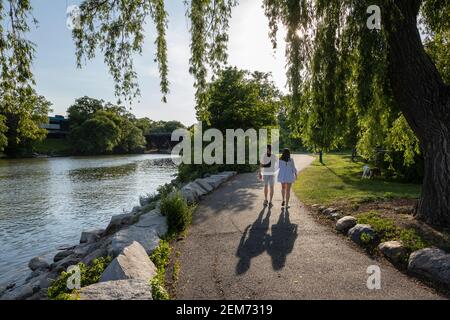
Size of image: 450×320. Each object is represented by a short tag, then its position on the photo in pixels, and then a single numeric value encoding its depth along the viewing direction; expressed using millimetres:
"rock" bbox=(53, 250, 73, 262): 9202
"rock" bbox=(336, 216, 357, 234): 7558
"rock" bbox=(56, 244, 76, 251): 10337
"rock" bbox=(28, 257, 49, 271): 8758
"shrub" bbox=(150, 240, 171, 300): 4480
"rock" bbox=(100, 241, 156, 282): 4696
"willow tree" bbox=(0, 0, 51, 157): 5145
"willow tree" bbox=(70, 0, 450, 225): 6520
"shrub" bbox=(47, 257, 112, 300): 4803
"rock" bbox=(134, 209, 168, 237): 7736
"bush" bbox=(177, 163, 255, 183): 18997
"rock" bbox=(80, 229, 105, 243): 10383
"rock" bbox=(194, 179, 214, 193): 13876
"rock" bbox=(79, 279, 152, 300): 4020
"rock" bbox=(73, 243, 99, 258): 8703
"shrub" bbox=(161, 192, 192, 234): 8188
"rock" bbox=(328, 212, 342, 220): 8633
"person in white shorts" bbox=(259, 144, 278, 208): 10422
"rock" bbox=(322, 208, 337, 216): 9191
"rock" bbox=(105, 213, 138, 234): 10414
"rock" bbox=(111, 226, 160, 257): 6284
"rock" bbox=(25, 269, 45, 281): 8219
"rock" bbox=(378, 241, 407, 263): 5699
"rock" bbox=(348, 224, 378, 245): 6672
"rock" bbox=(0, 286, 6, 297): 7586
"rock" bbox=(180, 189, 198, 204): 11062
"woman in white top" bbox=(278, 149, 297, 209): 10117
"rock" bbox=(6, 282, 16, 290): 7899
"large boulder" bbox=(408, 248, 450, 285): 4848
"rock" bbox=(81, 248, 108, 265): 6641
